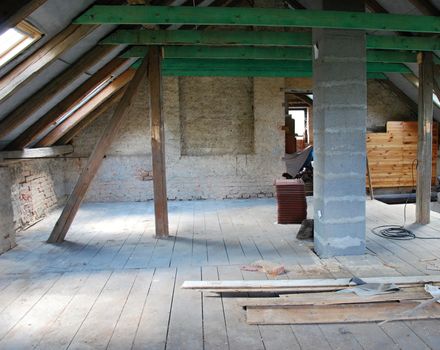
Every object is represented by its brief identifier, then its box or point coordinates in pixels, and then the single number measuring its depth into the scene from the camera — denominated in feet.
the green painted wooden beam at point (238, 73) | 20.20
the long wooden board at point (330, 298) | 9.05
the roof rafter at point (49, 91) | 13.28
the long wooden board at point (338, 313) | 8.36
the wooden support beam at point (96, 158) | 14.84
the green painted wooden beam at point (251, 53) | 15.75
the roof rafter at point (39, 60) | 10.53
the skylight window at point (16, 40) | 9.35
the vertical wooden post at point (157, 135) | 15.15
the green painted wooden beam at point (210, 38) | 13.76
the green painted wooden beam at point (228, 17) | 10.68
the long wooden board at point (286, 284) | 9.93
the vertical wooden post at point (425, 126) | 16.65
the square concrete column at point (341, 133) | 12.25
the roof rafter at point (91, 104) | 19.98
